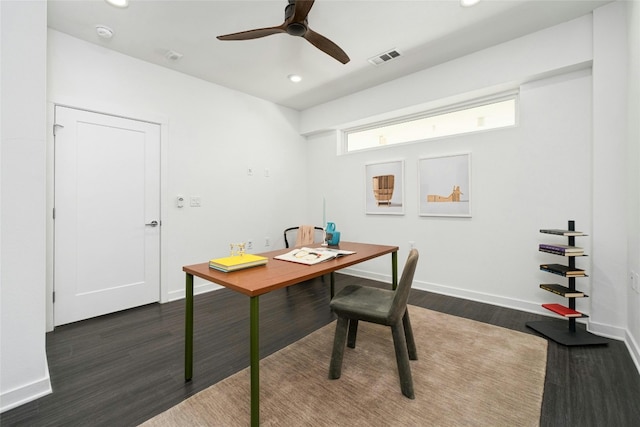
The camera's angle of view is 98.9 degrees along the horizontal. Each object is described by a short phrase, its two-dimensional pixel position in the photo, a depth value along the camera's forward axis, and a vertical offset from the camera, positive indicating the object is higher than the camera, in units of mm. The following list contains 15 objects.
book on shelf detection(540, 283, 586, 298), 2242 -650
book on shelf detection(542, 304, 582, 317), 2227 -811
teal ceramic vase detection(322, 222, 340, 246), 2518 -220
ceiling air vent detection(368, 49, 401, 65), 2936 +1736
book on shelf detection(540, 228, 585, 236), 2262 -157
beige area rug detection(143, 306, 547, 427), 1430 -1060
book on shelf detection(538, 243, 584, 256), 2217 -299
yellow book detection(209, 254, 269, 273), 1593 -303
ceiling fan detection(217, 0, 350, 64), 1842 +1380
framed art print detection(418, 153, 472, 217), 3246 +351
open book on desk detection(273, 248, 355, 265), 1849 -307
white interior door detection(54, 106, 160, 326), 2598 -19
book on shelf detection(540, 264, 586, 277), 2232 -472
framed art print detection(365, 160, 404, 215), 3803 +367
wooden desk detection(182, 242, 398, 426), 1298 -352
